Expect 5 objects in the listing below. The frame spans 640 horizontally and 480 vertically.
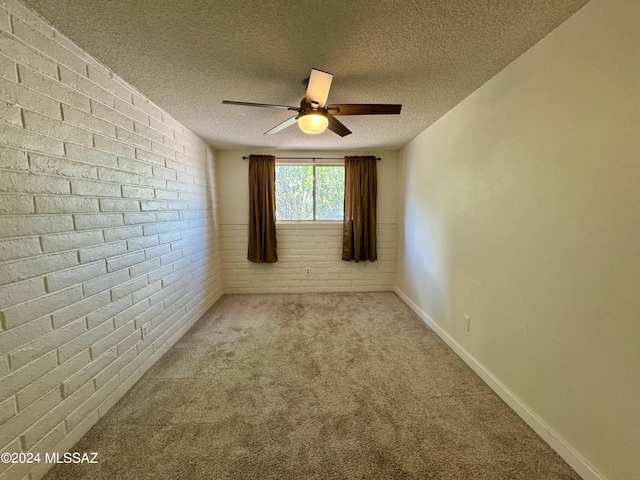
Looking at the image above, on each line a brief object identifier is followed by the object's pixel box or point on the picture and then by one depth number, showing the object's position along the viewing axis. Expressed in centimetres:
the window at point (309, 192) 393
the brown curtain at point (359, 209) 377
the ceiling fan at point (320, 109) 159
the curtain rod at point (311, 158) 379
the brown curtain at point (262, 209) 370
